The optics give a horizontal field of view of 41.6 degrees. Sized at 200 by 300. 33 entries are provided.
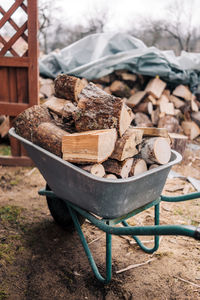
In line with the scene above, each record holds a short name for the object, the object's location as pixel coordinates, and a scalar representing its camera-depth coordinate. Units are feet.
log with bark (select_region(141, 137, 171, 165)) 5.00
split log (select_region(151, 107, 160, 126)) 14.96
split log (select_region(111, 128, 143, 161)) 4.90
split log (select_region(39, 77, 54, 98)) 15.23
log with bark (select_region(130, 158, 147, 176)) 5.09
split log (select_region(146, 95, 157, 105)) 14.85
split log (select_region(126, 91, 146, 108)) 14.76
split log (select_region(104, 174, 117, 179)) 4.93
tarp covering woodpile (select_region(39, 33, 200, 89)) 14.35
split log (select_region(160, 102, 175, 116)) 14.88
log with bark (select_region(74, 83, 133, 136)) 4.95
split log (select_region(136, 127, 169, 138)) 5.40
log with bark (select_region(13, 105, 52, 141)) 5.78
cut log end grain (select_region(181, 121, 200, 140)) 15.49
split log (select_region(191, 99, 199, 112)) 15.83
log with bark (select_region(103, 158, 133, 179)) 4.96
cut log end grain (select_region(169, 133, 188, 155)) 11.92
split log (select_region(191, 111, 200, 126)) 16.14
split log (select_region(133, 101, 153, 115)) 14.71
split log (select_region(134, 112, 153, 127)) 14.52
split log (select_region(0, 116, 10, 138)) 13.80
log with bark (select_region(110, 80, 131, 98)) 15.10
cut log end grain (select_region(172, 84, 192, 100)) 15.49
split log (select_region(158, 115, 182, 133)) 14.52
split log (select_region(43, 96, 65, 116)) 6.07
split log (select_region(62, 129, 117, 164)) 4.50
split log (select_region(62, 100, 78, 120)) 5.64
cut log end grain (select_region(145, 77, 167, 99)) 14.73
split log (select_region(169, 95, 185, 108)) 15.70
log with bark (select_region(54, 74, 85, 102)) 5.75
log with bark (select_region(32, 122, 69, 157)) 5.14
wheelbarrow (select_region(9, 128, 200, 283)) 4.19
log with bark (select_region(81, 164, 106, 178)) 4.58
